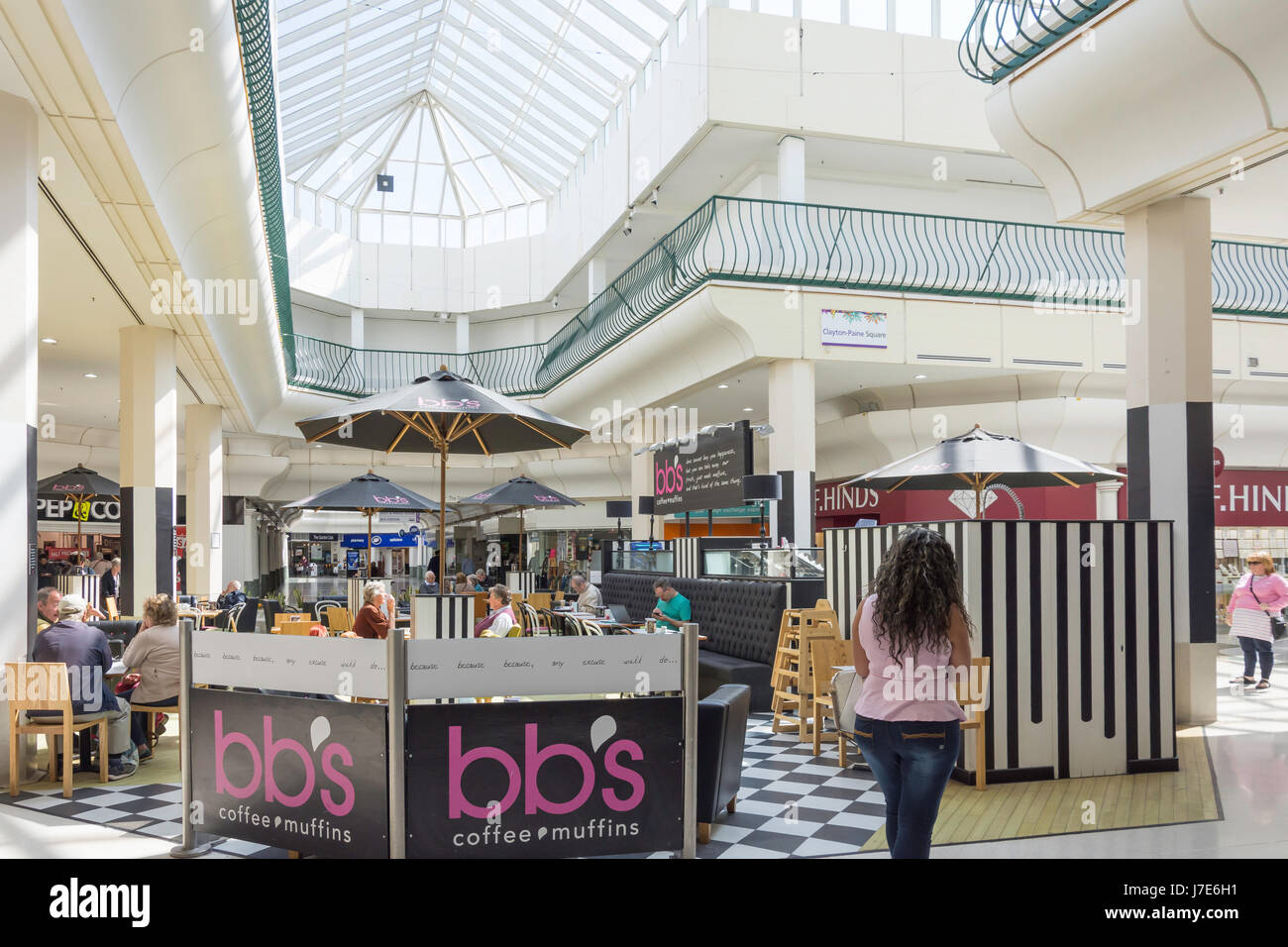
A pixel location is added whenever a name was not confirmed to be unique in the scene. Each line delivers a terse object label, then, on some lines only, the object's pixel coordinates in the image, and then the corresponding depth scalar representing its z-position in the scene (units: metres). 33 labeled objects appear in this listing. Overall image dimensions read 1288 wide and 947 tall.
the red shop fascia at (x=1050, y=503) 16.17
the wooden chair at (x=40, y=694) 5.37
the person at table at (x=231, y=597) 12.49
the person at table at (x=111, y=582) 15.82
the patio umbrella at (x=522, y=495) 14.17
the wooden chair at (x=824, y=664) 6.62
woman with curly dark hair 3.26
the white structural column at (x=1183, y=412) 7.17
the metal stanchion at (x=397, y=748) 3.71
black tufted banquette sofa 8.45
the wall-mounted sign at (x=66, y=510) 15.56
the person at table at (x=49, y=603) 6.16
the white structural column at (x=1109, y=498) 15.86
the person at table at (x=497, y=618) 7.36
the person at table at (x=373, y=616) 7.94
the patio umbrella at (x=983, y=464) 8.53
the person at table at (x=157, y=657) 6.21
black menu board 11.30
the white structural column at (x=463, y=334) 24.47
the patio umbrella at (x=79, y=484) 13.91
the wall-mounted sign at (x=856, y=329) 12.68
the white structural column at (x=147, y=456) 9.71
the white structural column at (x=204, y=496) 13.77
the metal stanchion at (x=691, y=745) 3.99
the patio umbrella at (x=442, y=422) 6.63
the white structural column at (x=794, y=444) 12.66
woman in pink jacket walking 9.10
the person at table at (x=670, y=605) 9.01
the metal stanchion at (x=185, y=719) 4.24
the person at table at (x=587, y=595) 10.93
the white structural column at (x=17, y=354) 5.27
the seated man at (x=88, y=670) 5.69
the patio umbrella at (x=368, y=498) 12.34
